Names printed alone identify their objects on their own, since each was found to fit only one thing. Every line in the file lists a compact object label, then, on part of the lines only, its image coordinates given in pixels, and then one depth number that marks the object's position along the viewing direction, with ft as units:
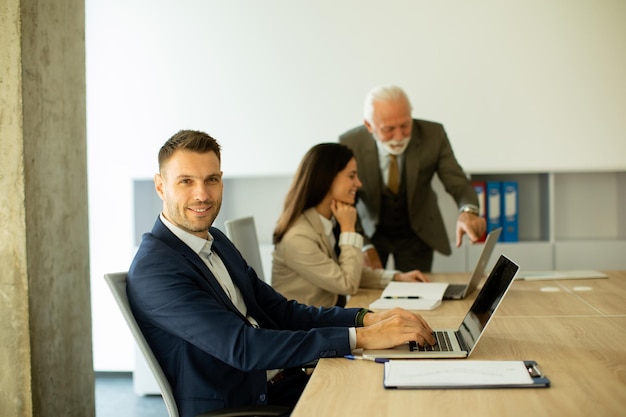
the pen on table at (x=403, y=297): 9.52
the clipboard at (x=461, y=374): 5.23
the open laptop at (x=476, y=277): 9.66
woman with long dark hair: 10.21
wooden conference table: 4.79
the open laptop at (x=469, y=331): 6.19
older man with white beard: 13.08
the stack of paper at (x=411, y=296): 8.96
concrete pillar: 8.02
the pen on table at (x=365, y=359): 6.11
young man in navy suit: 6.12
